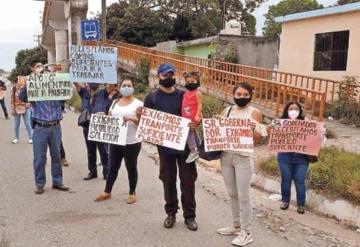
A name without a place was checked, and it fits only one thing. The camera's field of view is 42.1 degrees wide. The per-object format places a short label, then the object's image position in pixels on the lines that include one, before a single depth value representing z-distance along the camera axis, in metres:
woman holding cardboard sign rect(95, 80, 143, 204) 5.71
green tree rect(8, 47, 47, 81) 62.08
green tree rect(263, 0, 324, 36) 38.71
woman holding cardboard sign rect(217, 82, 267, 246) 4.57
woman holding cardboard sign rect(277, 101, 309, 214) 5.86
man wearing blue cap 4.93
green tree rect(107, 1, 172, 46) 36.03
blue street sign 13.09
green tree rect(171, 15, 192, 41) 35.72
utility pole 17.02
